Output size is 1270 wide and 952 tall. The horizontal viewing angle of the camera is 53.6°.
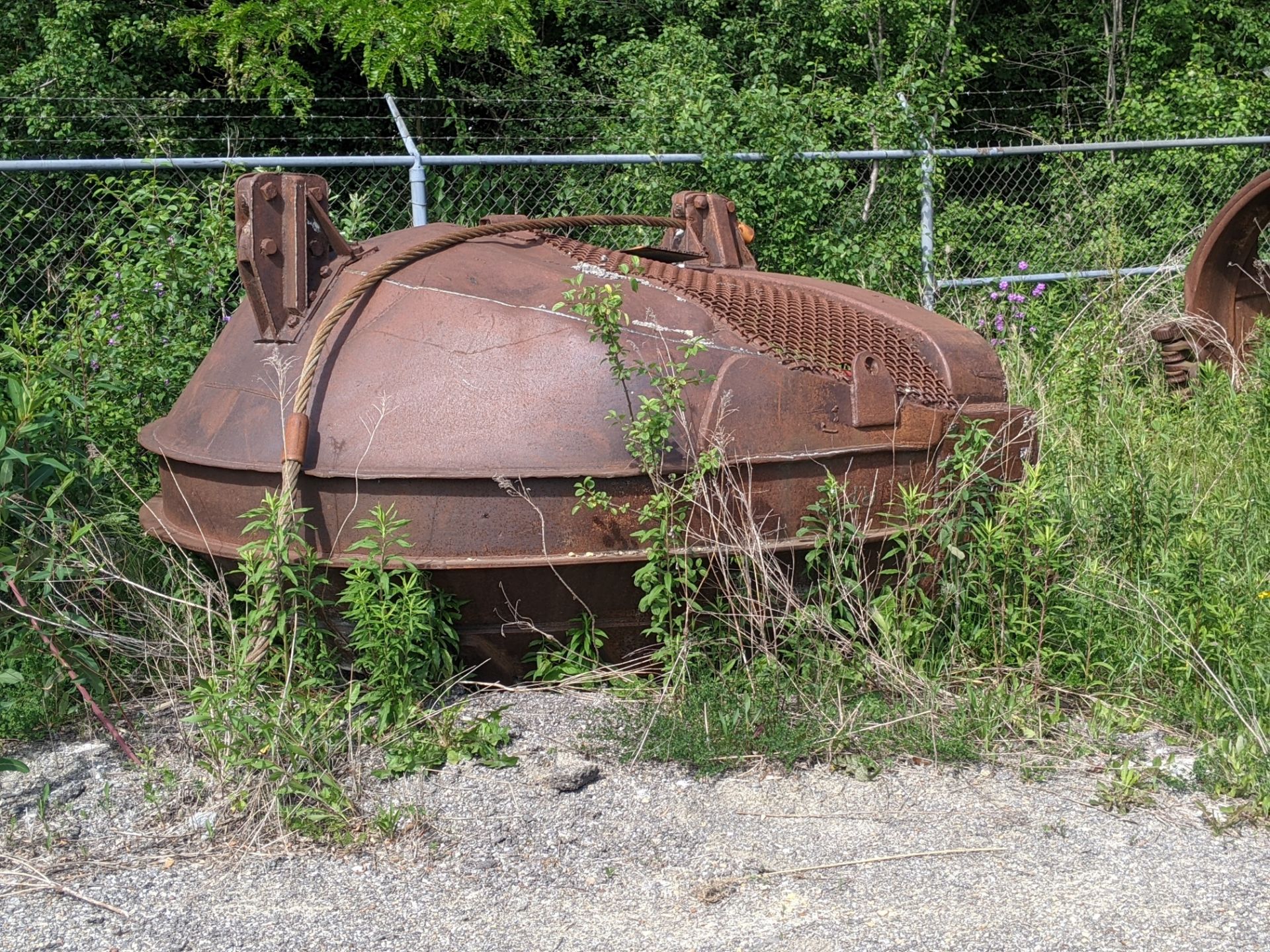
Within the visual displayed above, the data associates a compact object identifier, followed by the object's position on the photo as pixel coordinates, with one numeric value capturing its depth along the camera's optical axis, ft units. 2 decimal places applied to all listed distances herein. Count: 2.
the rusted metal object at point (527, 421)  11.89
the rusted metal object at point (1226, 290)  23.66
